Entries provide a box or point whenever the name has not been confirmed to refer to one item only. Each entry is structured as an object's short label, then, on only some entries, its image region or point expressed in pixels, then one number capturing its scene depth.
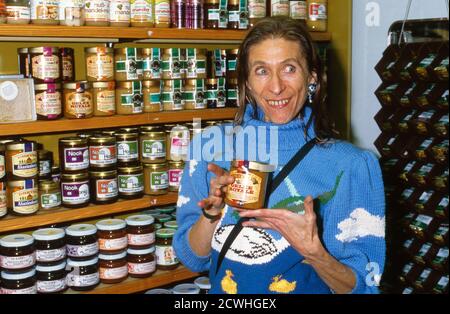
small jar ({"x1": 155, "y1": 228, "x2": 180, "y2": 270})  2.25
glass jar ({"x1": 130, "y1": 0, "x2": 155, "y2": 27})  2.06
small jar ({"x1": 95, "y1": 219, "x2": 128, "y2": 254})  2.13
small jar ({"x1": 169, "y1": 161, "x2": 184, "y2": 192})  2.22
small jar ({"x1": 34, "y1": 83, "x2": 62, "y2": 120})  1.91
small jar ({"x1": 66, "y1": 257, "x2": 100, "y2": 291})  2.05
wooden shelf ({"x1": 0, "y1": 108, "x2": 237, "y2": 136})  1.85
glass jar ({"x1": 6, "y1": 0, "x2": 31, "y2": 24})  1.81
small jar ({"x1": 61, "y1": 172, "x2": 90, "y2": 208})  2.01
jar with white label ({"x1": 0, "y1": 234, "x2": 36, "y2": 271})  1.92
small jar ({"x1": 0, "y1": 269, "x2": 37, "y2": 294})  1.92
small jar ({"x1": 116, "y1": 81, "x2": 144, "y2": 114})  2.08
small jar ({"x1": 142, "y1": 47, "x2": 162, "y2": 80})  2.12
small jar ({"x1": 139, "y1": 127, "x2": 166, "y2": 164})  2.15
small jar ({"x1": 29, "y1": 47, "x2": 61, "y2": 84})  1.88
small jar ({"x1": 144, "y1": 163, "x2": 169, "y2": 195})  2.17
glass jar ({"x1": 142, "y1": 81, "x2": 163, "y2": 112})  2.14
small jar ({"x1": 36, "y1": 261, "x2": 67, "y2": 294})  1.99
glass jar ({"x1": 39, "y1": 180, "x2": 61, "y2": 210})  1.99
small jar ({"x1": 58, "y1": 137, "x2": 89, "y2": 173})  1.99
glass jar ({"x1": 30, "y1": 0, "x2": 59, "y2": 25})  1.86
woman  1.23
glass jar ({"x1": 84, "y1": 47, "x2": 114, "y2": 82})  1.99
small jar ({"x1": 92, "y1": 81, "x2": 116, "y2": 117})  2.01
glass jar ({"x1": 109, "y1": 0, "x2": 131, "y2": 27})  2.01
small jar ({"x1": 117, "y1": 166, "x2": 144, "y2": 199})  2.12
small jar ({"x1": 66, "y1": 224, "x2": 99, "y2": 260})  2.06
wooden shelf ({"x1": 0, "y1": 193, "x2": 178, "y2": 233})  1.88
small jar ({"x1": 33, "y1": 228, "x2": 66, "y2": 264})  1.98
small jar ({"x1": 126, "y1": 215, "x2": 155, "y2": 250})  2.19
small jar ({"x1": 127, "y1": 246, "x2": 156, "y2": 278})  2.20
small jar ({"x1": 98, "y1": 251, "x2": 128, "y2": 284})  2.13
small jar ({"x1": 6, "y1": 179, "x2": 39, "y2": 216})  1.90
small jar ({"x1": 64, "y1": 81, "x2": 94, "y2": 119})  1.96
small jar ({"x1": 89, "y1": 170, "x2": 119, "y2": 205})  2.06
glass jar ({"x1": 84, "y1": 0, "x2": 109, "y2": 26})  1.96
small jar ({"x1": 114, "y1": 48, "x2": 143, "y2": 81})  2.06
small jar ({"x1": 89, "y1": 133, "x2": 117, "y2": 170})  2.04
